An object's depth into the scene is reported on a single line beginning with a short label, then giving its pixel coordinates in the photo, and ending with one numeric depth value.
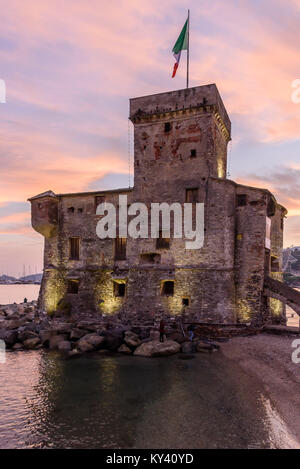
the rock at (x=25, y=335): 22.08
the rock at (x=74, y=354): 19.24
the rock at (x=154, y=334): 21.50
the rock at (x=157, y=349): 19.06
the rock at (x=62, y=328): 22.91
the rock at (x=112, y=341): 20.36
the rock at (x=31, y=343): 21.31
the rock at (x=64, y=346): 20.72
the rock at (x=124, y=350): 19.91
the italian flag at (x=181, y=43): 24.00
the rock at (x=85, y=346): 20.21
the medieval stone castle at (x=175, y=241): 22.77
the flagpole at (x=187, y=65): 25.26
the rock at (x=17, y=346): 21.20
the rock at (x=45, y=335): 21.76
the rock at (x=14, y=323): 25.38
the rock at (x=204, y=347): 19.67
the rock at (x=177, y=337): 20.84
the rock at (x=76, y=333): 22.30
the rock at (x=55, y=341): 21.26
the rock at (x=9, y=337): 21.48
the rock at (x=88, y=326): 23.47
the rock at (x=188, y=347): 19.66
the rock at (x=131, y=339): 20.31
